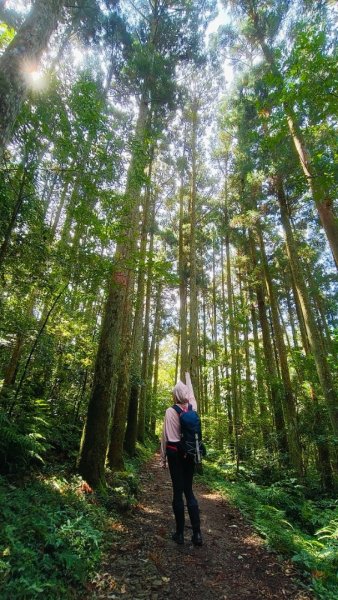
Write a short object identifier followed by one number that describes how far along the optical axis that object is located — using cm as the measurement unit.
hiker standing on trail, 385
